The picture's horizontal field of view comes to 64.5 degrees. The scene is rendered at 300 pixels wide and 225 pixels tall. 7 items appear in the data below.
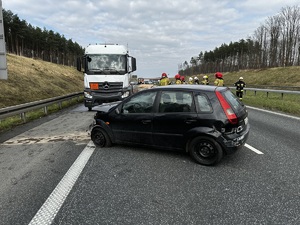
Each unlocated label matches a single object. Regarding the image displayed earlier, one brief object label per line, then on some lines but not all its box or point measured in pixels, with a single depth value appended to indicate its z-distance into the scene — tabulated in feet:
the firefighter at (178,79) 47.80
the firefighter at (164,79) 39.90
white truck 38.65
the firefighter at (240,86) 49.80
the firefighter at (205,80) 52.94
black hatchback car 14.78
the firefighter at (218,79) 43.13
